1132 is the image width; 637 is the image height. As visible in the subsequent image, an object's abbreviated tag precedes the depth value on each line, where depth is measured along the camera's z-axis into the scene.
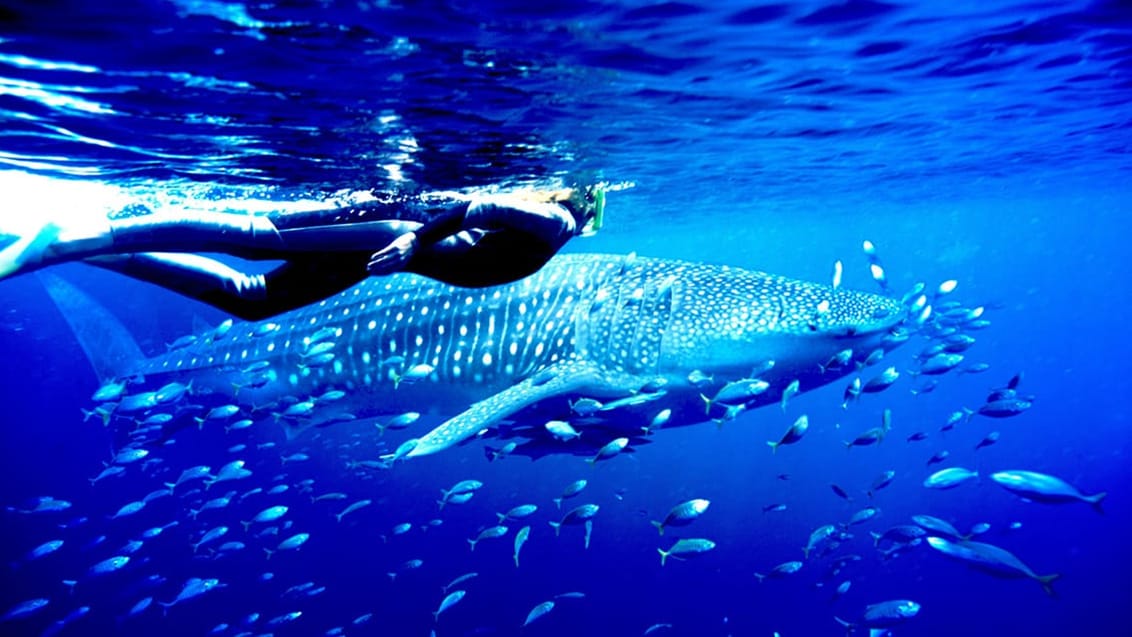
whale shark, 7.60
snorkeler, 3.93
